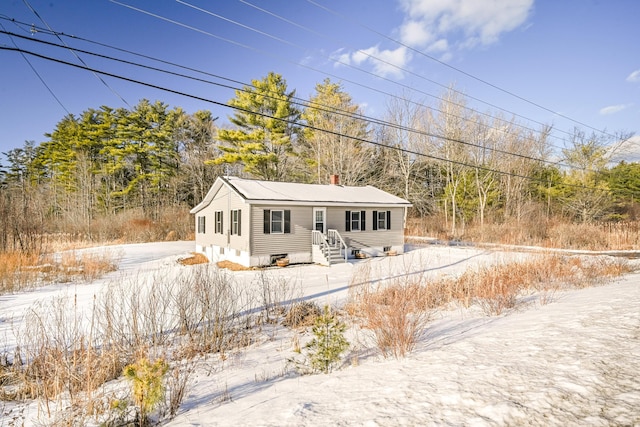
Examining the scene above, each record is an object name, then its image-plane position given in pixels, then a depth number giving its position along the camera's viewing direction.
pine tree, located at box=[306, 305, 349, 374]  4.13
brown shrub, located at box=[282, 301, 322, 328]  6.84
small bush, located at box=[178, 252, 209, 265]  17.62
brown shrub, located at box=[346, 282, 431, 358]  4.22
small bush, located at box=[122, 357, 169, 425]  3.04
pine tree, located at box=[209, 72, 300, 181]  28.75
